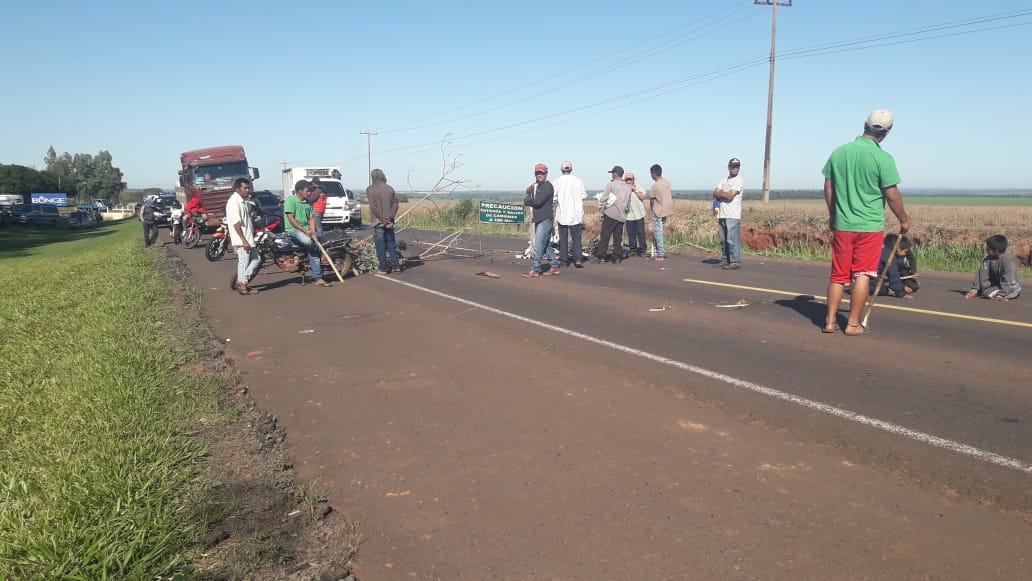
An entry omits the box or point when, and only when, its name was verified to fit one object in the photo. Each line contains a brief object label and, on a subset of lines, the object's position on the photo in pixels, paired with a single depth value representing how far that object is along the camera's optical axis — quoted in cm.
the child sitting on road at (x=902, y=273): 916
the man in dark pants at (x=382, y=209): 1304
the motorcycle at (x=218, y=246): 1791
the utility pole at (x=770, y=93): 3306
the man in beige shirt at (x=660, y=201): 1516
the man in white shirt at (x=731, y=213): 1242
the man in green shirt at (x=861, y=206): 689
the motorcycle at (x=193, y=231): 2289
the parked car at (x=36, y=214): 4609
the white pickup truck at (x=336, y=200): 3075
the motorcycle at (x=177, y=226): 2433
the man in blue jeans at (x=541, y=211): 1266
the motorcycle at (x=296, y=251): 1291
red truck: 2442
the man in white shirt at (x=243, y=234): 1104
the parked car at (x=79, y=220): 4891
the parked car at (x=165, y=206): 3186
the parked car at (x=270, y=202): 2599
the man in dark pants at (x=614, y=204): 1421
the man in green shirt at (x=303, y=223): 1241
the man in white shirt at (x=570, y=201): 1288
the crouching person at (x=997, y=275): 872
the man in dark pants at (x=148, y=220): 2350
